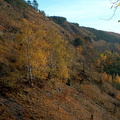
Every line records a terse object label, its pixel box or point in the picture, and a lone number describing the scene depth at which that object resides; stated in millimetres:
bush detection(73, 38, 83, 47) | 98500
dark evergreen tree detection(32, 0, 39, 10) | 156138
